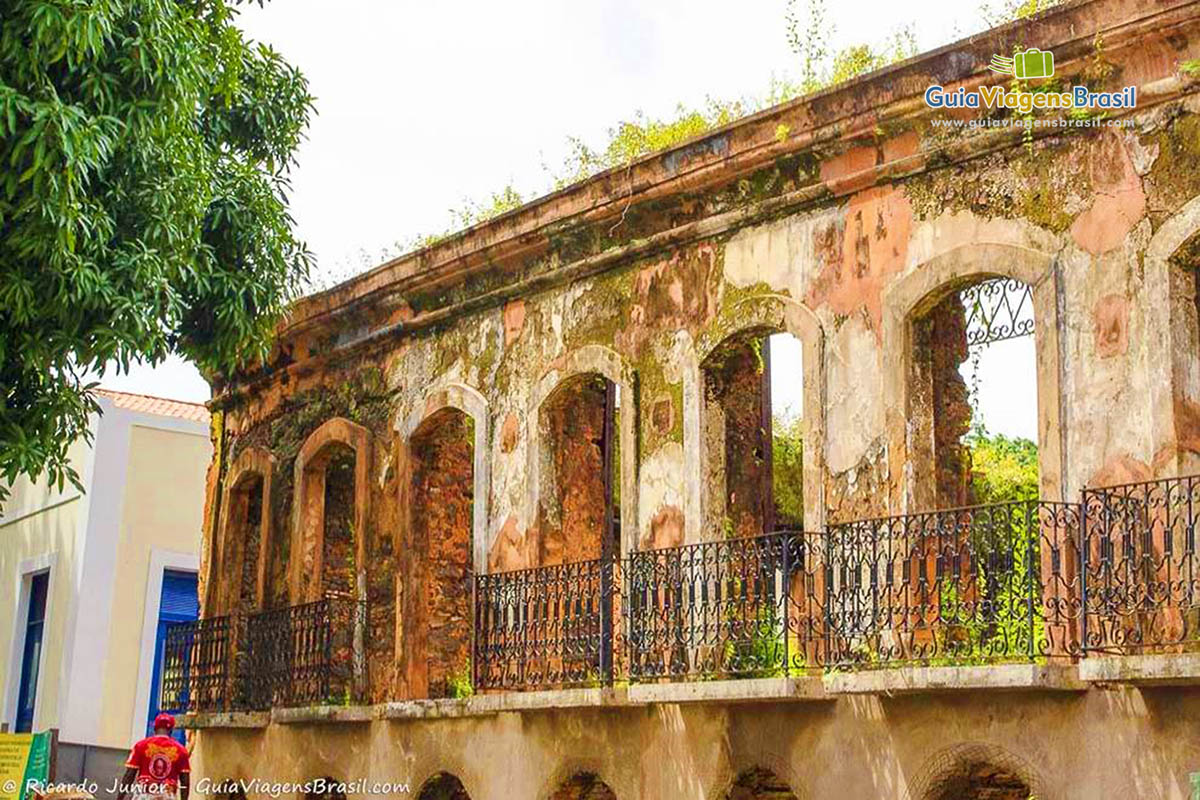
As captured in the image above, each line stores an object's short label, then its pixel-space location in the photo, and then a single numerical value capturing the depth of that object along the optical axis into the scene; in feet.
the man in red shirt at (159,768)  42.68
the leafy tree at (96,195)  35.12
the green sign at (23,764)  46.03
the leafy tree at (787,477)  58.39
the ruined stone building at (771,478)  30.78
